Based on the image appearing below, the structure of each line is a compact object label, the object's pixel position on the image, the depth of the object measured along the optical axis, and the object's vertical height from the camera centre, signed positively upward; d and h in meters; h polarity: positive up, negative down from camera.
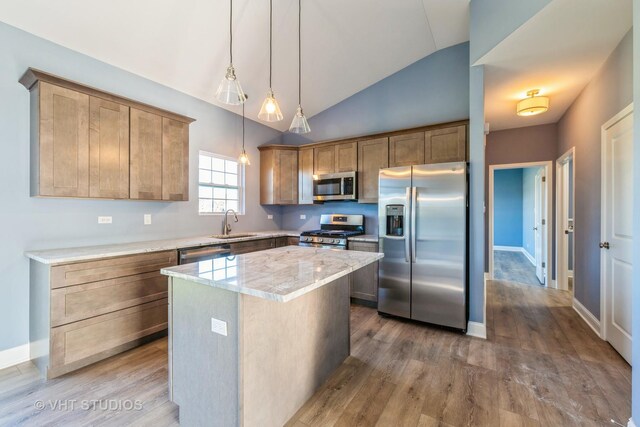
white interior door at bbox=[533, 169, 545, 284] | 4.97 -0.25
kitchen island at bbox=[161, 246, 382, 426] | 1.41 -0.72
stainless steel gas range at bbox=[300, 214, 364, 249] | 3.88 -0.28
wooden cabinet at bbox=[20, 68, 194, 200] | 2.27 +0.67
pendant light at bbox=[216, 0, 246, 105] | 1.77 +0.82
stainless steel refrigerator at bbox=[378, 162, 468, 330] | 2.94 -0.33
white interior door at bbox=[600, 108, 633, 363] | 2.37 -0.16
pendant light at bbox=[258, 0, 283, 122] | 2.01 +0.78
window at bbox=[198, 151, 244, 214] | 3.93 +0.46
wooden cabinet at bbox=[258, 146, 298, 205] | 4.71 +0.69
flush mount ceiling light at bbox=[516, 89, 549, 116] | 3.42 +1.40
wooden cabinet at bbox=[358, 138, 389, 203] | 3.97 +0.74
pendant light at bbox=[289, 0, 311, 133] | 2.28 +0.76
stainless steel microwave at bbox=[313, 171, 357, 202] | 4.17 +0.44
